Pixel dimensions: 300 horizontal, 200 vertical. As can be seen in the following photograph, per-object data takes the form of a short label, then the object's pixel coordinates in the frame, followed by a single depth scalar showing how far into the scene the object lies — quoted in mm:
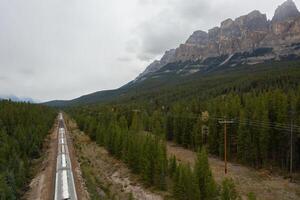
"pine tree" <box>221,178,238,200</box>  23462
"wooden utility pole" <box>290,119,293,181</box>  43200
